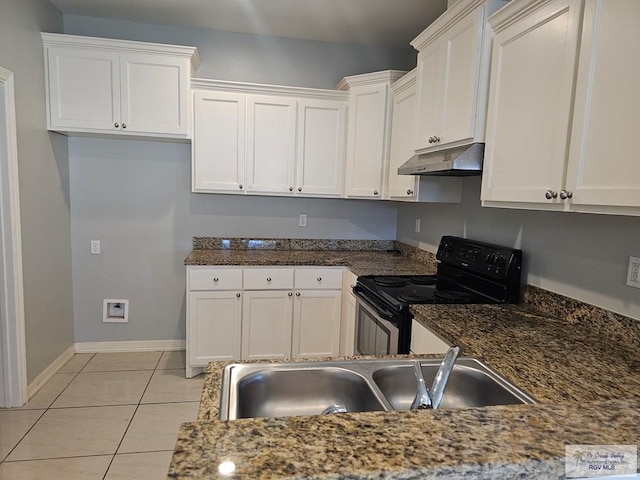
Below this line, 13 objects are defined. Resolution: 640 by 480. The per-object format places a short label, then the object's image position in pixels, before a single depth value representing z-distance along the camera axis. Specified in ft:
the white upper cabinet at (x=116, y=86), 9.23
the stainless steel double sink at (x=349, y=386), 3.56
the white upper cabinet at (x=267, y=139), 10.16
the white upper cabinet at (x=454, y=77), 5.93
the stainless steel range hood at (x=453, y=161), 6.06
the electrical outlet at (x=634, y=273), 4.72
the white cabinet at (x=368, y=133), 10.15
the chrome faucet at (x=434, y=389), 3.06
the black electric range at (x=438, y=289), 6.56
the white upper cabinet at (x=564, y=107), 3.78
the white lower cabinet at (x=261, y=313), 9.70
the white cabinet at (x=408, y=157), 8.73
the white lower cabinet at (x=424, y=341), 5.33
